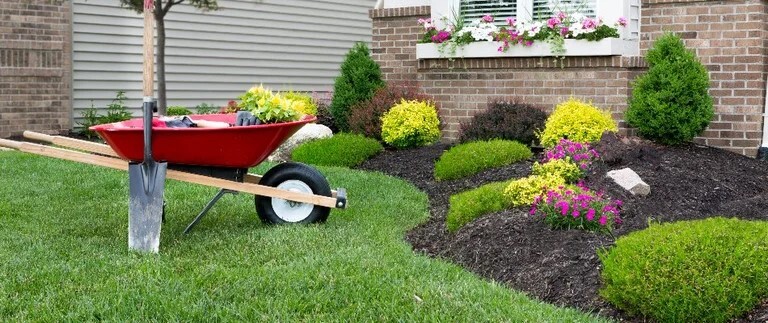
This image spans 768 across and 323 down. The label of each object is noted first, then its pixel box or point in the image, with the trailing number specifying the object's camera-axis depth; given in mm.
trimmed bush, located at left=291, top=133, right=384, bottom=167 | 10367
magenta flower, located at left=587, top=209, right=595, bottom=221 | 5840
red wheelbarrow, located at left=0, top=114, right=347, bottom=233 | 6145
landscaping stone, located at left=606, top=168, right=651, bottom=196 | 7449
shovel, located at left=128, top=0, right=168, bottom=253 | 5868
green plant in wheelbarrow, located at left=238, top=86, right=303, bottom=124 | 6504
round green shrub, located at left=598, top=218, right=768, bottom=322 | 4520
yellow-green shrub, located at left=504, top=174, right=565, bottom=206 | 6660
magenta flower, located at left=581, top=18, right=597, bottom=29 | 10625
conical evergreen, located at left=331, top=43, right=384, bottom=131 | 11875
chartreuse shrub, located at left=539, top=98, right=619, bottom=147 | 9695
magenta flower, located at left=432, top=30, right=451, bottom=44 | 11648
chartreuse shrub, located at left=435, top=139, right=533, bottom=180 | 9016
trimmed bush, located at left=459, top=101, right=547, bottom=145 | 10312
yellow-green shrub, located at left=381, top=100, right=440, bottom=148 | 10711
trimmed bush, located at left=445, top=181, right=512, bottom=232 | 6734
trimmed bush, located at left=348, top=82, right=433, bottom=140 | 11172
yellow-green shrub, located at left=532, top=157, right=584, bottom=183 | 7732
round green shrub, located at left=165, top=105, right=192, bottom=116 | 14201
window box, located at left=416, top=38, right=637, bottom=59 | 10555
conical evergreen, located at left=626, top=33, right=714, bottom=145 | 9773
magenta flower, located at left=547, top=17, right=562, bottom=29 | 10898
